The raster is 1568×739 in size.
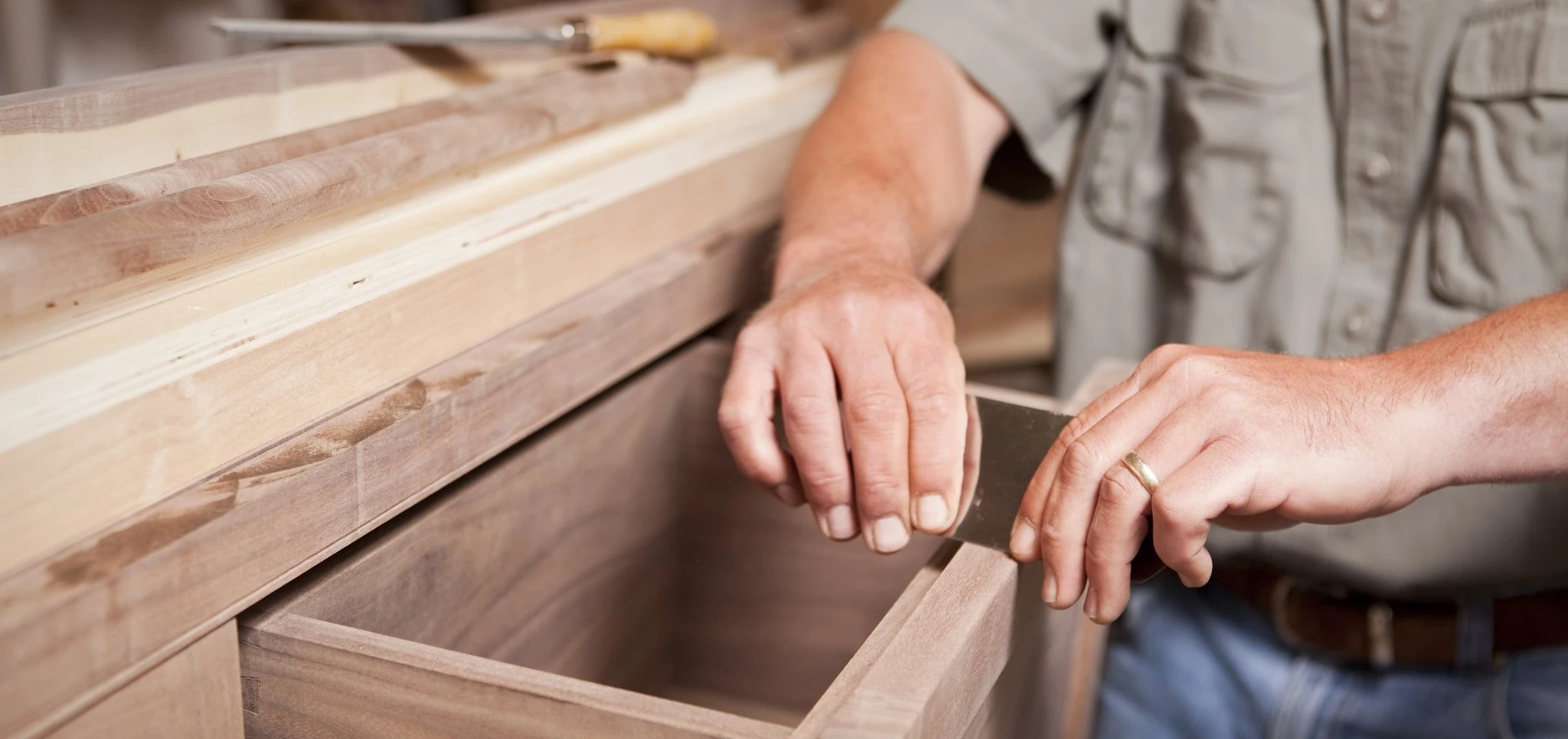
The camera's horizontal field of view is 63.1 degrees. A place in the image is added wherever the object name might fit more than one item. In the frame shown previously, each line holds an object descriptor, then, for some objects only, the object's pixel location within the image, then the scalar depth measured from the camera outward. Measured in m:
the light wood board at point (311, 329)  0.45
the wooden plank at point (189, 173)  0.52
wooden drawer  0.49
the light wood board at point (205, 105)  0.60
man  0.60
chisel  0.84
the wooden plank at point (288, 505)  0.42
